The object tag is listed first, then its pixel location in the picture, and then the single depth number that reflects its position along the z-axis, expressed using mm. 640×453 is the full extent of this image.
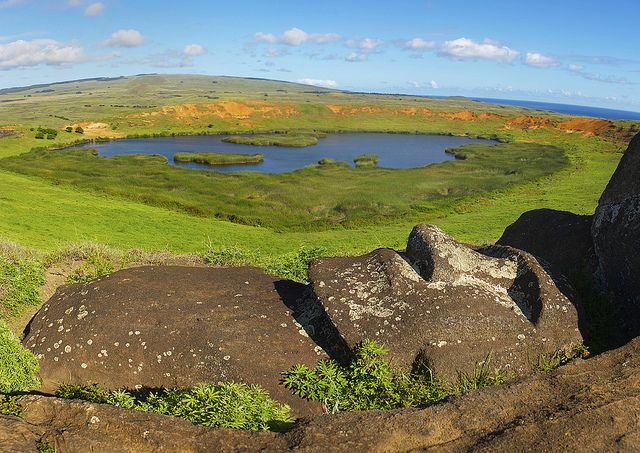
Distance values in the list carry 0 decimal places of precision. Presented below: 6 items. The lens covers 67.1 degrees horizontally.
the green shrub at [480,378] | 9766
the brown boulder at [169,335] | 10930
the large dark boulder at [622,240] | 12336
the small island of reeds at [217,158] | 98688
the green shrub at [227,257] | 19766
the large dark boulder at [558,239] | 14703
